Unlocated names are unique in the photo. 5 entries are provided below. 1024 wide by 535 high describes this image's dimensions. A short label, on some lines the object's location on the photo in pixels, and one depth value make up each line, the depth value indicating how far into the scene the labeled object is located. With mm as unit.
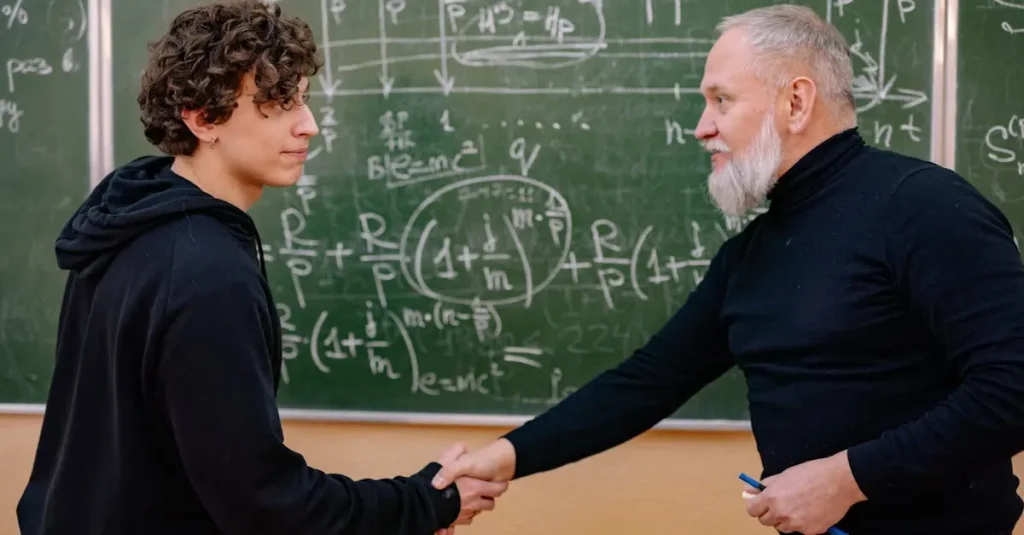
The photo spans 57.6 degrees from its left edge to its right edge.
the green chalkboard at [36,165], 2762
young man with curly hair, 1328
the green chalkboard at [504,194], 2572
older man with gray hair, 1425
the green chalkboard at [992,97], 2506
